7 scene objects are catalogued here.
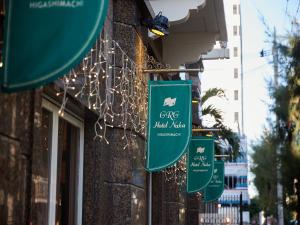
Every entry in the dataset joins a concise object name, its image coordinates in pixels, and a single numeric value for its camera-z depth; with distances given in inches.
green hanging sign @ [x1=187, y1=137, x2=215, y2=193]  532.4
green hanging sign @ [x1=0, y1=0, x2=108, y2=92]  137.6
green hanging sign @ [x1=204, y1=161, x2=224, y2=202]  738.8
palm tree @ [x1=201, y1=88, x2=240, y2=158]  918.4
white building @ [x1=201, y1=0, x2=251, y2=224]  3250.5
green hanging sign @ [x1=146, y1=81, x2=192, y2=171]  350.9
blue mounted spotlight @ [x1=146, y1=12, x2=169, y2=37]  376.8
